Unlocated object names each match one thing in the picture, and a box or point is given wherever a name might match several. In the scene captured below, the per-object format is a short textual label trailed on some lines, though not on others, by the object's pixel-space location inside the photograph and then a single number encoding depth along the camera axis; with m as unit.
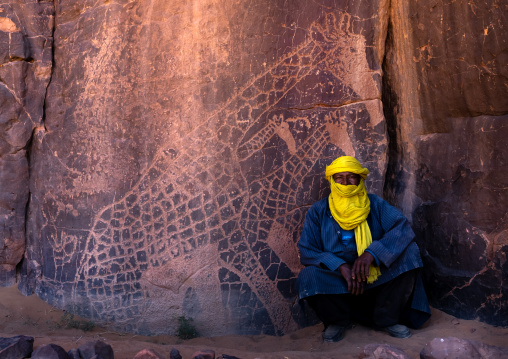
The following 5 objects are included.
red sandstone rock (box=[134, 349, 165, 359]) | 2.43
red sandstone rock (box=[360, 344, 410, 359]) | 2.50
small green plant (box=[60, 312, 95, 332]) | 3.34
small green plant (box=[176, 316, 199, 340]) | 3.29
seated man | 3.05
